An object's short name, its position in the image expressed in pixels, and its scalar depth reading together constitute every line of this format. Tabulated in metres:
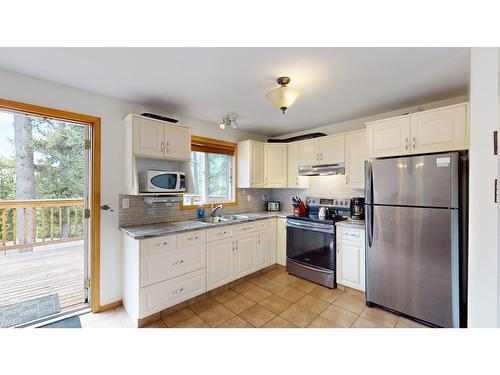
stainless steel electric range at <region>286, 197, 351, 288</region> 2.74
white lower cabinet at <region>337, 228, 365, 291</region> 2.52
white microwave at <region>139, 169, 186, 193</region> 2.29
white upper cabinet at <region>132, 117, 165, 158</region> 2.23
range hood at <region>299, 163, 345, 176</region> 2.95
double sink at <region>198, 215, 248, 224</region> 3.00
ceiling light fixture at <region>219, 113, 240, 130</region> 2.73
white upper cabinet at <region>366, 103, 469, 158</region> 1.88
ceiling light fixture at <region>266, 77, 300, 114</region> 1.79
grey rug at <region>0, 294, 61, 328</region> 2.01
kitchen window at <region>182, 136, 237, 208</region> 3.11
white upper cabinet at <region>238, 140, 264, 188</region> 3.45
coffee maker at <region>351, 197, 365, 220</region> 2.81
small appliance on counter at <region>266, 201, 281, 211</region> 3.91
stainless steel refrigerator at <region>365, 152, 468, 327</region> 1.80
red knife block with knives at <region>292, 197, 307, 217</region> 3.29
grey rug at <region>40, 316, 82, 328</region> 1.95
